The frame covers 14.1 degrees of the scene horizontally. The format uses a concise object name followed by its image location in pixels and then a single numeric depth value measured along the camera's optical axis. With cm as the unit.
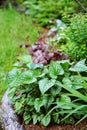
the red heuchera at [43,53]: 433
